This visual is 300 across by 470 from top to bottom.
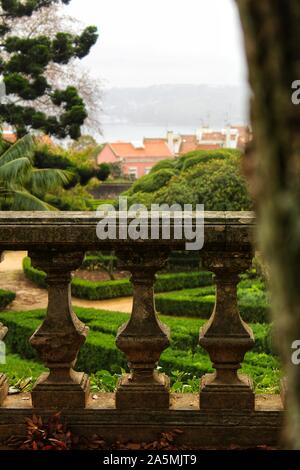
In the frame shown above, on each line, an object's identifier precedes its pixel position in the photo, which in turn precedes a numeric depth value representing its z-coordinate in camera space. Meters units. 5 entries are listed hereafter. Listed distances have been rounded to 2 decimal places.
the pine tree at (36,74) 24.03
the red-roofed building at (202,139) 75.00
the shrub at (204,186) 20.70
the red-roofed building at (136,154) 70.88
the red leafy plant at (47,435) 2.72
